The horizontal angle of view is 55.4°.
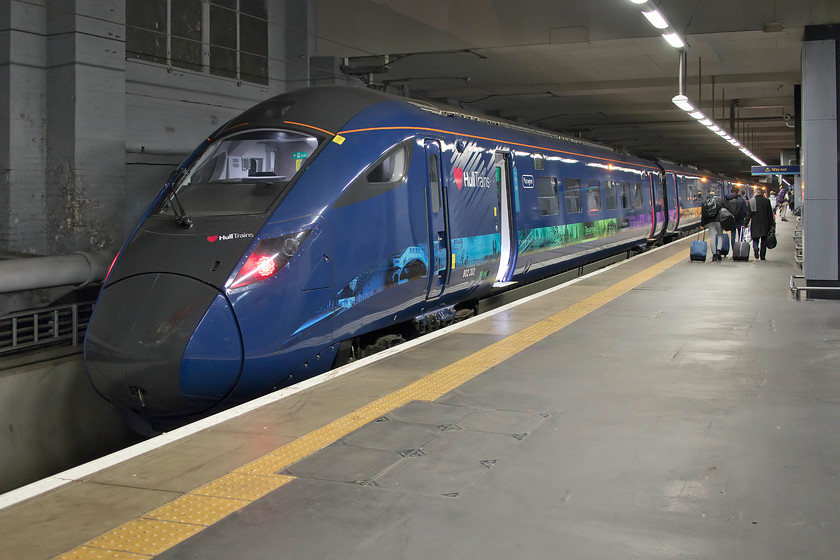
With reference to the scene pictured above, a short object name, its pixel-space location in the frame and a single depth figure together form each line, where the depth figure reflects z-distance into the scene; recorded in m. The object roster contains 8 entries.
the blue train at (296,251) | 5.66
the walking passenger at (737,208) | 15.64
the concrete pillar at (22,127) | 11.13
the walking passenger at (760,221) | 14.84
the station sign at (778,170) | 21.23
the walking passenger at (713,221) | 15.18
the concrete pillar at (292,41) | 15.20
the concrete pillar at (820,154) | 9.65
